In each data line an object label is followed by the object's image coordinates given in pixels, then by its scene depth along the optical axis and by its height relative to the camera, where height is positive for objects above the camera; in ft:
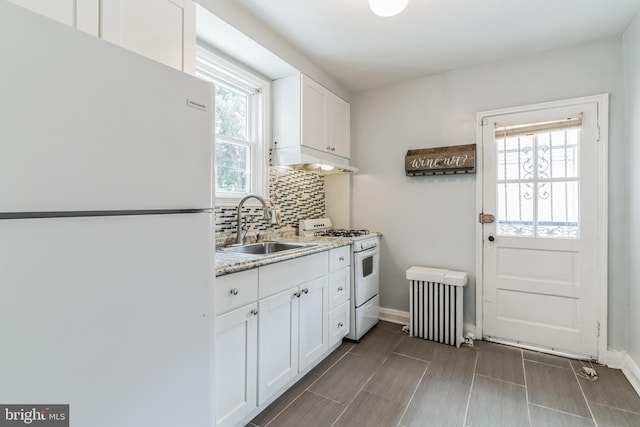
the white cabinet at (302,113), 8.70 +2.94
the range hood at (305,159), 8.70 +1.55
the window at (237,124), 7.62 +2.43
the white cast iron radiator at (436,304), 8.75 -2.78
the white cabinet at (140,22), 3.80 +2.70
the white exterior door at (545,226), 7.85 -0.41
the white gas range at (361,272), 8.89 -1.91
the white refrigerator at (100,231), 2.08 -0.17
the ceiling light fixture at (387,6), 5.62 +3.88
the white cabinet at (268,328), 4.83 -2.30
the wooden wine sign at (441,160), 9.14 +1.61
